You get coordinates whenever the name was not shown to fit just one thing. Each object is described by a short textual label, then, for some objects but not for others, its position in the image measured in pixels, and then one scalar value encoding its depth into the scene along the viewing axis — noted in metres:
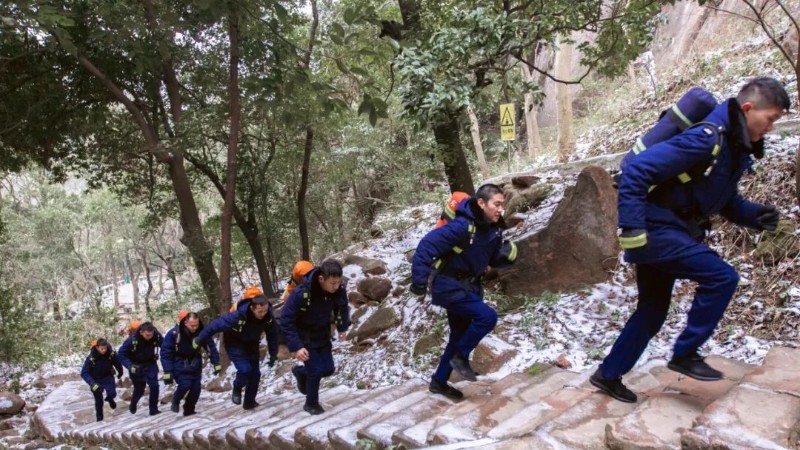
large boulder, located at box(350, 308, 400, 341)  8.89
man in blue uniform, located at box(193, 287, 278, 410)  6.39
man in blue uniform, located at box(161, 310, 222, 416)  7.68
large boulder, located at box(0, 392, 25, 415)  12.65
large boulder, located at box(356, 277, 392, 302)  10.15
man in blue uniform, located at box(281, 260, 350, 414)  5.13
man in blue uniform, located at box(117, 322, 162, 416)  8.56
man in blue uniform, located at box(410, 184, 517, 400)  4.15
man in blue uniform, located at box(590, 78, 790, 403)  2.86
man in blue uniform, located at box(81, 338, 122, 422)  9.18
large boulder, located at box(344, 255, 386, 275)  11.00
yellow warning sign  9.10
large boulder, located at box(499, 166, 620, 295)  6.69
